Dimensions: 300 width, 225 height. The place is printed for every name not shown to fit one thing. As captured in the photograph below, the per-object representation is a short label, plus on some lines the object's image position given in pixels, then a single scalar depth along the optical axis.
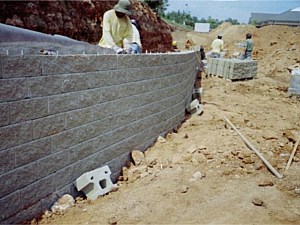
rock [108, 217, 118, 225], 2.99
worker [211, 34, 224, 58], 14.30
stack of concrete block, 11.30
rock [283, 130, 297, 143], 5.74
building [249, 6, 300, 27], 33.09
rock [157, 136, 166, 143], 5.07
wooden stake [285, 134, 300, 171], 4.58
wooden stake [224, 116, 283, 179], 4.25
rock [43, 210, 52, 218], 3.00
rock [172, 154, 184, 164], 4.46
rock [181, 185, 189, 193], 3.66
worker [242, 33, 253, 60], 14.05
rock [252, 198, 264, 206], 3.41
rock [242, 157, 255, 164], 4.61
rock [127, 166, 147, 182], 4.03
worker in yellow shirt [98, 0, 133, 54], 4.89
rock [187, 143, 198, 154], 4.75
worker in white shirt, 4.68
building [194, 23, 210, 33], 40.44
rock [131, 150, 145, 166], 4.28
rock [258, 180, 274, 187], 3.94
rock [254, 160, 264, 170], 4.46
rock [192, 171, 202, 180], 4.01
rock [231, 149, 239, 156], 4.78
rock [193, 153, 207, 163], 4.53
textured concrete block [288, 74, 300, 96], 9.64
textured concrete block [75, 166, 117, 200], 3.39
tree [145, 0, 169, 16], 31.08
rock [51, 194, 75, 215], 3.08
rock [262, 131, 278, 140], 5.63
